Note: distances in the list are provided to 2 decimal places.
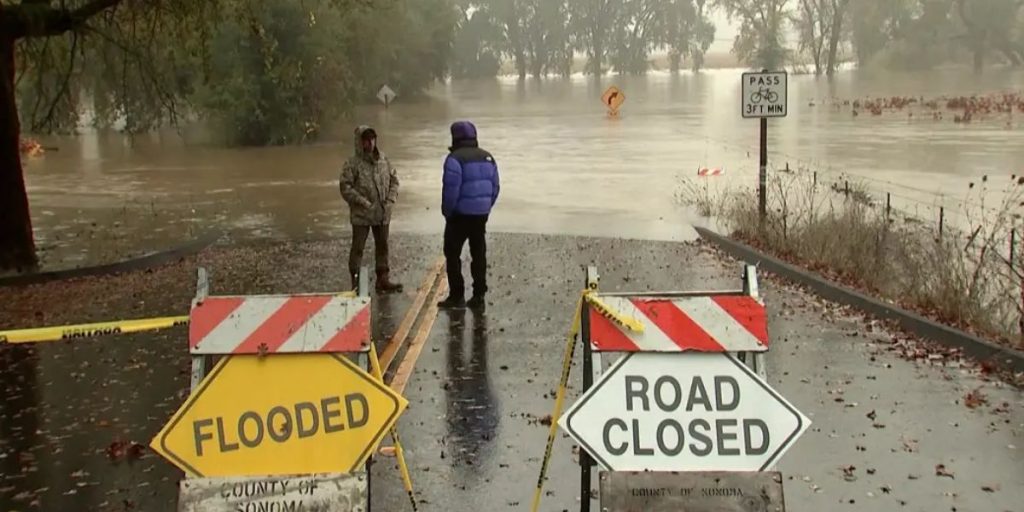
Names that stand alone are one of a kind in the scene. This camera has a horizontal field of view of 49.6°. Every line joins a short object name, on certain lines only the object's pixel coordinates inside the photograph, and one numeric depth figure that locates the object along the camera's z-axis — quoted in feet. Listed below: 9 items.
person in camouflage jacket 38.60
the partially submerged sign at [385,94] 187.71
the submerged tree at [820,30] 385.09
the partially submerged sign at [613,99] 183.73
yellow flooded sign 15.85
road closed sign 15.29
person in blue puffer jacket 35.42
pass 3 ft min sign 51.13
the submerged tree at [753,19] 394.73
